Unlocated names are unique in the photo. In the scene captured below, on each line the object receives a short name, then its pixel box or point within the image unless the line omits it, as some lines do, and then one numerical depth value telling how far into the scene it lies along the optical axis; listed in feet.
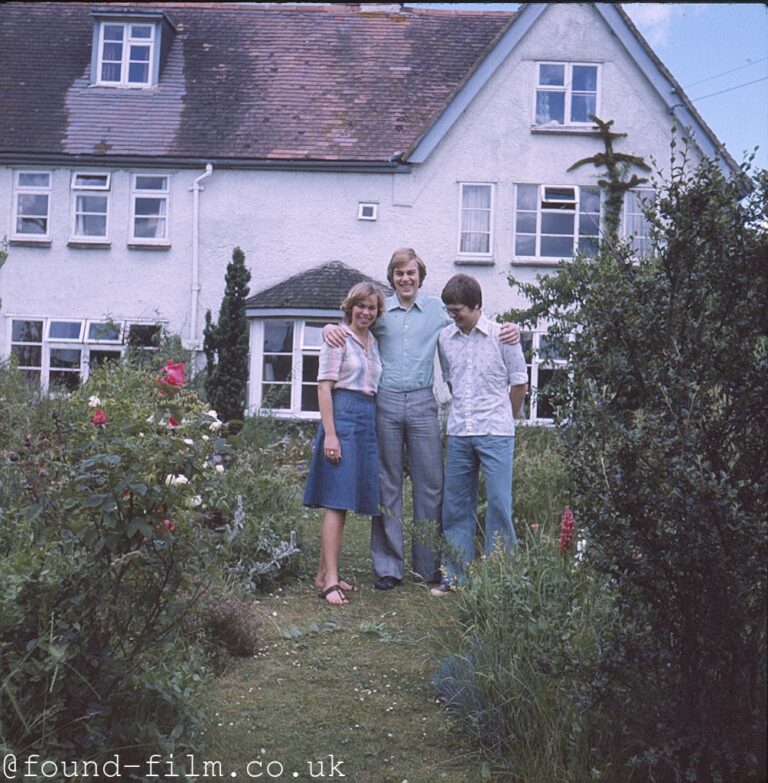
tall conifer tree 52.34
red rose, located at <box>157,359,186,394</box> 11.30
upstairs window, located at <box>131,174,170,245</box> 64.03
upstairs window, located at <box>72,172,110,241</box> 64.23
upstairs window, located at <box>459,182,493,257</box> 63.10
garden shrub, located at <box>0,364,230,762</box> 10.38
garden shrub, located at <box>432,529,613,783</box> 10.85
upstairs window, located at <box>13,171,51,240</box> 64.44
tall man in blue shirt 20.11
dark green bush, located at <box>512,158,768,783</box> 9.26
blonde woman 19.40
